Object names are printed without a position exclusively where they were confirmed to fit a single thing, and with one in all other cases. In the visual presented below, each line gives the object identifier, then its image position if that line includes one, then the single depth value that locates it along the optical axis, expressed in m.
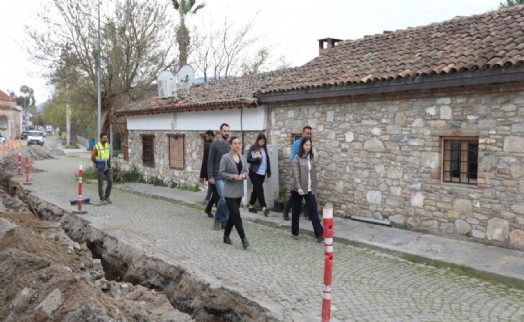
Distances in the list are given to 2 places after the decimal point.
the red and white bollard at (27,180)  16.83
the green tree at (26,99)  124.06
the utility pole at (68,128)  46.09
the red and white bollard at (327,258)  4.14
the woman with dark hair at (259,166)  9.93
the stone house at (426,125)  7.20
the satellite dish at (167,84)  16.58
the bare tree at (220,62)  32.51
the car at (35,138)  50.09
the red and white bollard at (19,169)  19.15
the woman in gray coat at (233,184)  7.36
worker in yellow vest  11.60
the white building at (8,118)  71.44
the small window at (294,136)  10.99
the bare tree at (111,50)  21.55
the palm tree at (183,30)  24.47
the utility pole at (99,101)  20.89
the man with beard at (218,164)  8.70
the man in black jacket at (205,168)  9.80
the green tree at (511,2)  19.60
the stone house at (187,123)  12.38
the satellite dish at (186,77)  17.77
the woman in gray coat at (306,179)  7.89
